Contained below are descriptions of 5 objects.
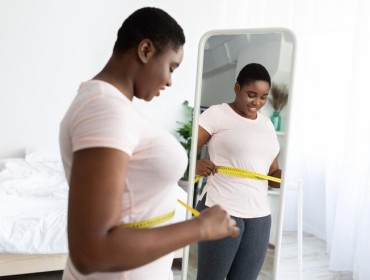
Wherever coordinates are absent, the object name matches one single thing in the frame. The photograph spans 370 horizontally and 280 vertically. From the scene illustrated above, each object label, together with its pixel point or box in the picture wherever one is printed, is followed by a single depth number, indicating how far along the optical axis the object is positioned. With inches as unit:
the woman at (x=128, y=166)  23.2
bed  84.3
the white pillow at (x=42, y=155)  125.5
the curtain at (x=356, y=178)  108.6
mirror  53.8
